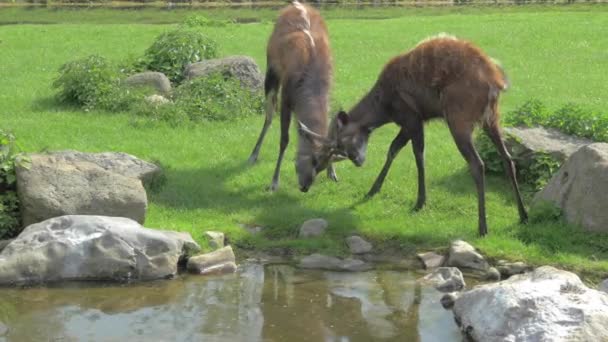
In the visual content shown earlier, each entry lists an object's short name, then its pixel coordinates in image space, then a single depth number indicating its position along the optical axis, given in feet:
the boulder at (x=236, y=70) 51.39
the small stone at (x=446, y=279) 29.76
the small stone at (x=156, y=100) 49.21
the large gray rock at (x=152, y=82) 51.67
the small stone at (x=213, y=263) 31.17
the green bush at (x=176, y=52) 55.16
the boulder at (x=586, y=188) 32.48
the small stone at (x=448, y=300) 28.35
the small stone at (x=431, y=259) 31.89
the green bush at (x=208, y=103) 47.83
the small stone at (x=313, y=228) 34.17
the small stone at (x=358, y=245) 33.17
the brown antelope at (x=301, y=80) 35.68
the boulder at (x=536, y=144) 37.24
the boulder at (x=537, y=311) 24.32
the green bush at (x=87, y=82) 50.42
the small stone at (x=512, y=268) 30.94
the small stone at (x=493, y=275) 30.58
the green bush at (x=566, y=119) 38.47
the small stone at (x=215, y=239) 32.81
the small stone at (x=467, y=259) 31.53
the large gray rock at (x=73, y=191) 32.07
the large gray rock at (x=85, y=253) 29.68
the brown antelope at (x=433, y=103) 33.09
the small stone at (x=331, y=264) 31.77
